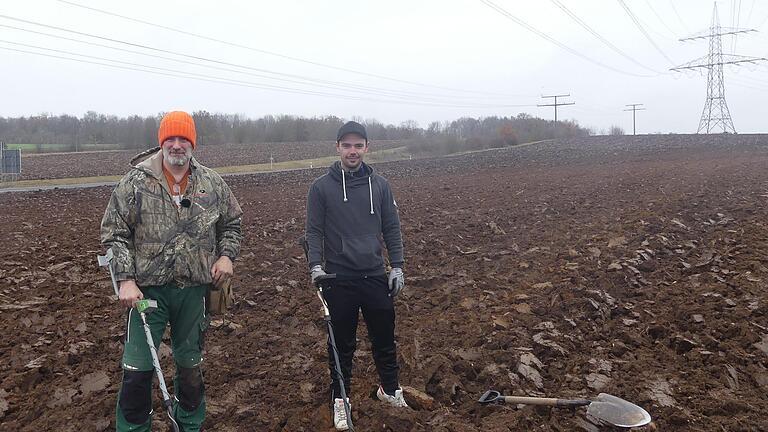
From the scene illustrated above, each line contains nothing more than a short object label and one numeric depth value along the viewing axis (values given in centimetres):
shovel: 405
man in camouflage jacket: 366
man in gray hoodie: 443
